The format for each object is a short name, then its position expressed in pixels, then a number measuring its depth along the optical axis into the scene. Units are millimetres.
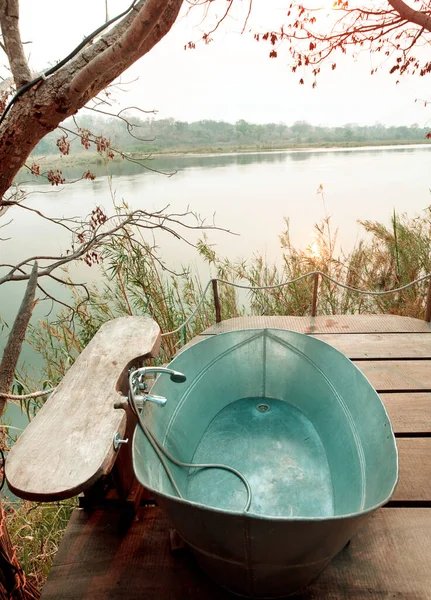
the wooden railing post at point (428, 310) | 2398
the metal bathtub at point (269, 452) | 878
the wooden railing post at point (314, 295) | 2314
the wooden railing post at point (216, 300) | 2330
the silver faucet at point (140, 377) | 1183
